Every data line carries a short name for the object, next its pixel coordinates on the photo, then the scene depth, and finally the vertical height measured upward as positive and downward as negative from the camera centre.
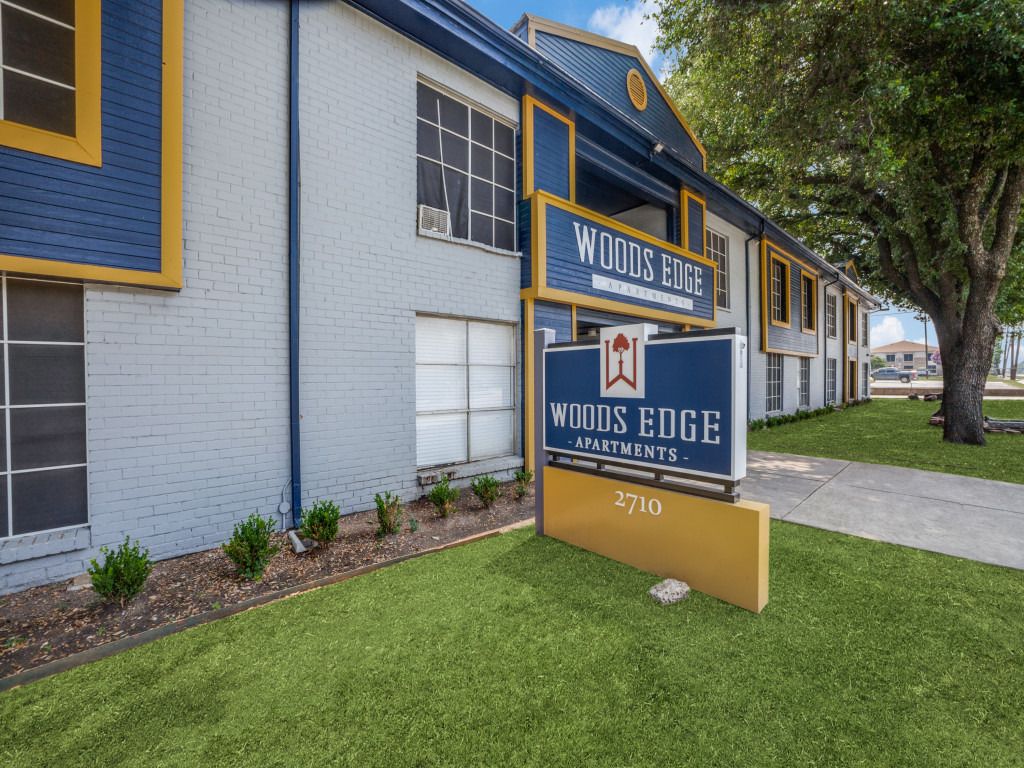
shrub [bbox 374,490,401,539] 4.26 -1.43
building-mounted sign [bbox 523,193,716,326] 6.32 +2.01
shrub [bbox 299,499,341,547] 3.89 -1.34
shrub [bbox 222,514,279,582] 3.40 -1.37
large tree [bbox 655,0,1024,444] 6.98 +4.97
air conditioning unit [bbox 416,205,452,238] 5.39 +2.11
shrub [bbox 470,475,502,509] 5.16 -1.36
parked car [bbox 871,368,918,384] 74.84 +0.54
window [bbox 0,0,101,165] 3.20 +2.45
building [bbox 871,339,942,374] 112.12 +5.97
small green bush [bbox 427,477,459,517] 4.81 -1.35
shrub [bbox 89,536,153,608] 2.90 -1.35
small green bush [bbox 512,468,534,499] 5.63 -1.42
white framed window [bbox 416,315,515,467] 5.53 -0.14
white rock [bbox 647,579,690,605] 3.01 -1.56
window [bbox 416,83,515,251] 5.53 +3.00
